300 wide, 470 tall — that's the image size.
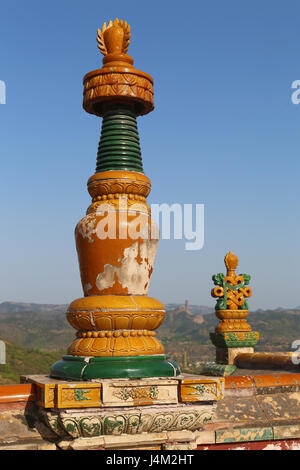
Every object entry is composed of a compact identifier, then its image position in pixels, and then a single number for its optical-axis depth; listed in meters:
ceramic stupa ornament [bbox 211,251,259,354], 10.30
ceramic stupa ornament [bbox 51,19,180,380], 6.32
